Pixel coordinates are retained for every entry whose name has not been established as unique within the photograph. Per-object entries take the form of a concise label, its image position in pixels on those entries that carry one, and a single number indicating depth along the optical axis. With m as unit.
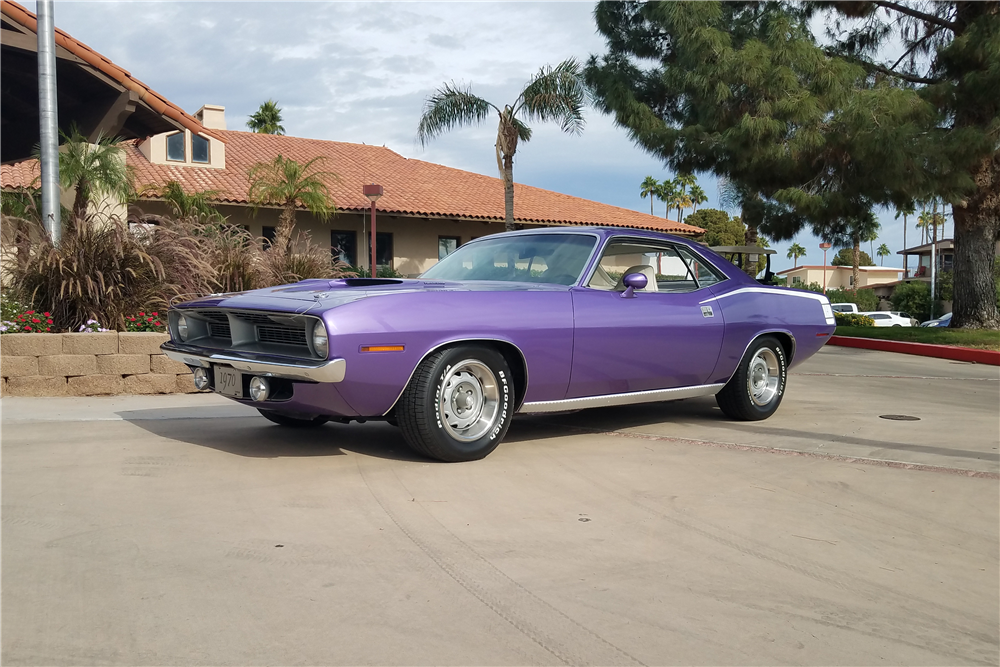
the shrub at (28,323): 8.20
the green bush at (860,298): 52.62
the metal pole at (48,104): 9.84
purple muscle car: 4.90
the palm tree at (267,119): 48.91
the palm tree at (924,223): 89.88
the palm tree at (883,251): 133.04
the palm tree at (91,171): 12.62
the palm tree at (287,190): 21.27
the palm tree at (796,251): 114.83
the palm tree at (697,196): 74.56
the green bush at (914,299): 45.69
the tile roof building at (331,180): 15.08
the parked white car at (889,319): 38.44
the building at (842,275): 78.56
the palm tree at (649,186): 77.25
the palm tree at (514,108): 21.78
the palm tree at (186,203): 15.93
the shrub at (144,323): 8.76
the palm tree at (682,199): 74.64
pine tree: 15.02
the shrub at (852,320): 25.72
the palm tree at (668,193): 75.75
